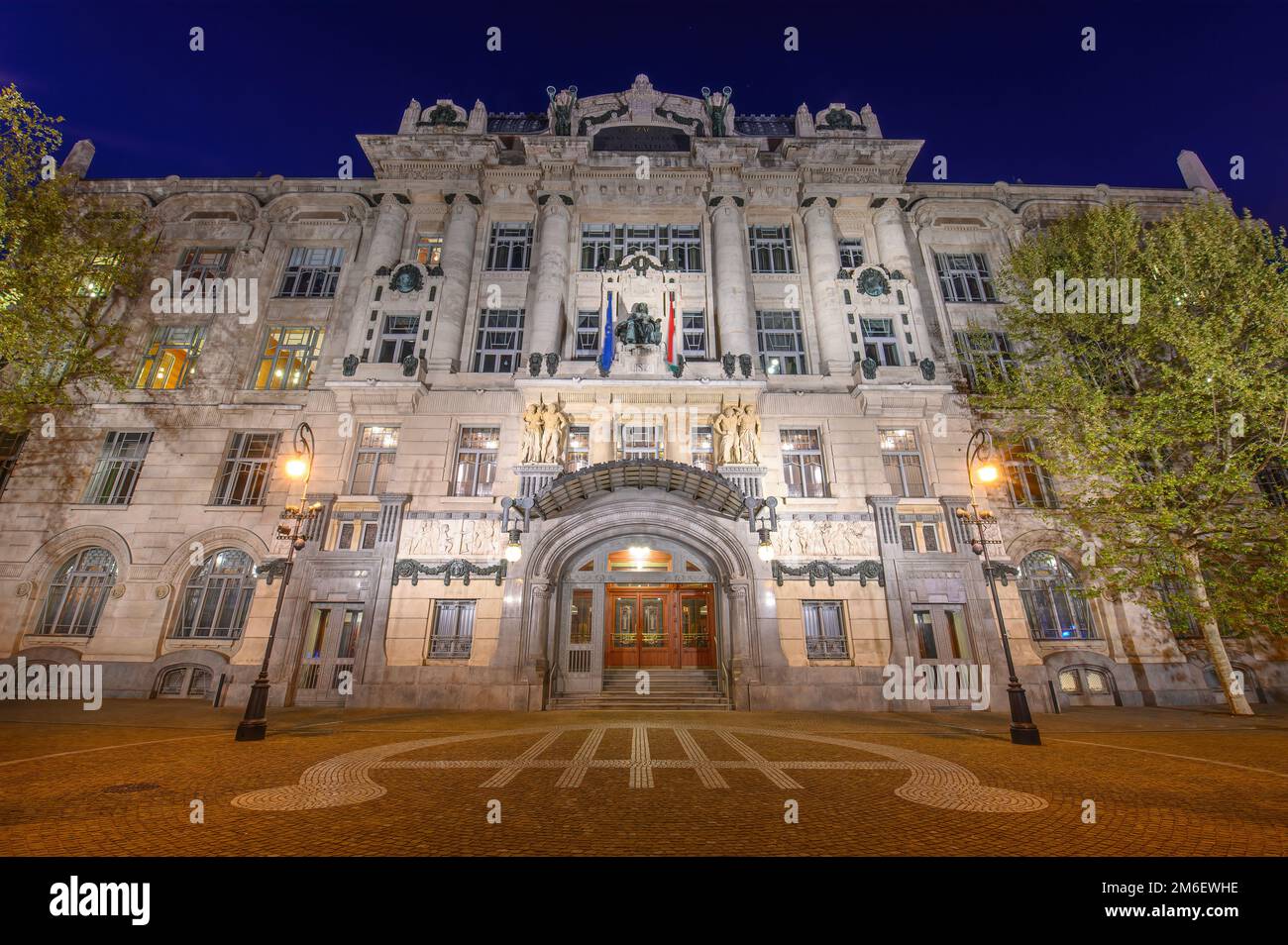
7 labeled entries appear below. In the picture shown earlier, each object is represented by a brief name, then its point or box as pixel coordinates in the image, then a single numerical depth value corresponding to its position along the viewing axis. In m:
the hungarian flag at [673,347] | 18.41
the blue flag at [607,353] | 18.56
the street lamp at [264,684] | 9.49
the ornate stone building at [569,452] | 16.25
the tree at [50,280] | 16.25
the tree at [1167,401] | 13.82
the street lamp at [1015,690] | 9.63
